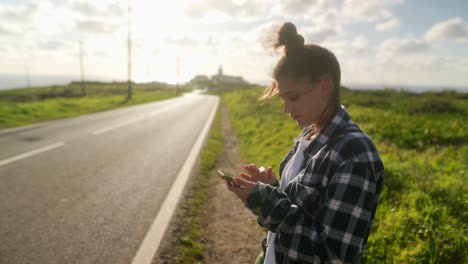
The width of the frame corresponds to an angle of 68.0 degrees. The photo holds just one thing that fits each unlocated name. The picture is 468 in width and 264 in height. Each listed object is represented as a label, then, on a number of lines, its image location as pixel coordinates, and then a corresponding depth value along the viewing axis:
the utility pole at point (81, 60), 56.72
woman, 1.37
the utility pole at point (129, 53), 37.21
